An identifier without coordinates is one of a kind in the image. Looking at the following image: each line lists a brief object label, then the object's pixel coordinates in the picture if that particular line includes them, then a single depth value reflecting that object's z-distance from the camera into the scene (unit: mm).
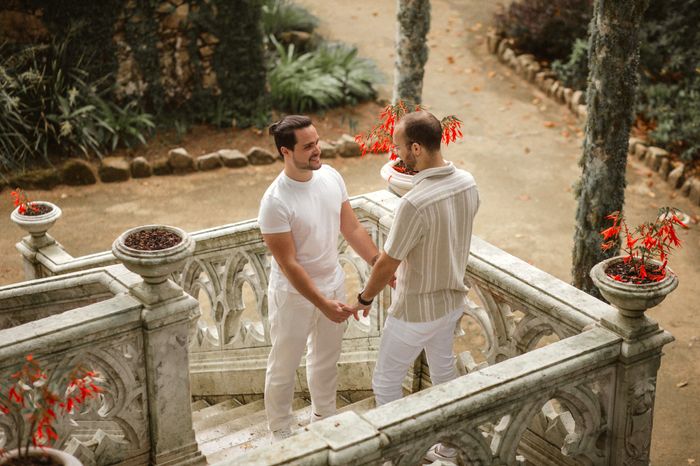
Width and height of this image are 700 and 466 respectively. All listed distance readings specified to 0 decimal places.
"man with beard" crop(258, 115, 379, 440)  5348
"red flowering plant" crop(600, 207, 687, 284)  4891
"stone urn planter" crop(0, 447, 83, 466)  4129
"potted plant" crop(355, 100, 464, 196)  6355
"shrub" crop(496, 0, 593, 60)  15344
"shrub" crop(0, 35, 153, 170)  11969
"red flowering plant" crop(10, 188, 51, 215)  7359
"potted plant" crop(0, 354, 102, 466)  4135
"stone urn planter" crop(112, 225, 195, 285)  5137
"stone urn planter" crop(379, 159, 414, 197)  6363
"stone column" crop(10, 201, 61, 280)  7344
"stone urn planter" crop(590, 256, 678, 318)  4797
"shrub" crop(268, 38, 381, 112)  14102
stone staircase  6191
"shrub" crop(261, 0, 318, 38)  15617
